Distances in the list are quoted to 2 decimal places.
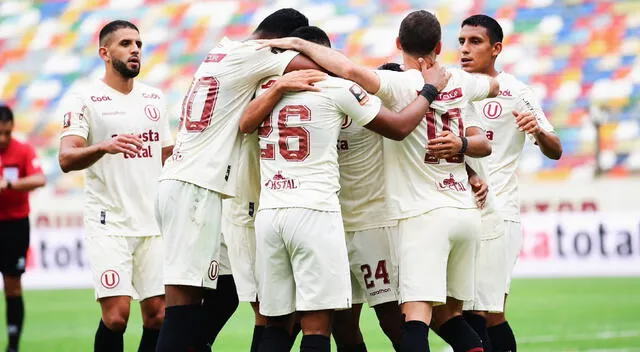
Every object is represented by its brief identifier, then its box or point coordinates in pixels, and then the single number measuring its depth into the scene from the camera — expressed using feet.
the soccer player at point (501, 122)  51.34
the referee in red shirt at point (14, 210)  73.67
